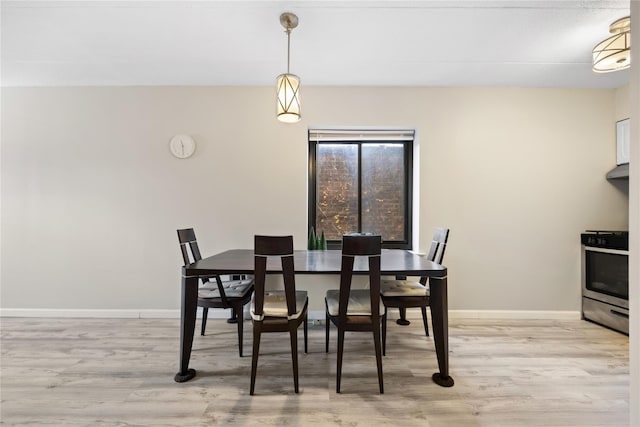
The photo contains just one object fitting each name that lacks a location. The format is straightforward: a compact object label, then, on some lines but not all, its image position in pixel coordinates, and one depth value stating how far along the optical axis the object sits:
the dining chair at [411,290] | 2.27
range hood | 2.91
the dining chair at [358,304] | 1.77
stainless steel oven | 2.71
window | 3.46
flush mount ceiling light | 1.99
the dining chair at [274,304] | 1.79
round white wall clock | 3.17
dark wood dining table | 1.92
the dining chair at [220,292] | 2.20
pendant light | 2.09
